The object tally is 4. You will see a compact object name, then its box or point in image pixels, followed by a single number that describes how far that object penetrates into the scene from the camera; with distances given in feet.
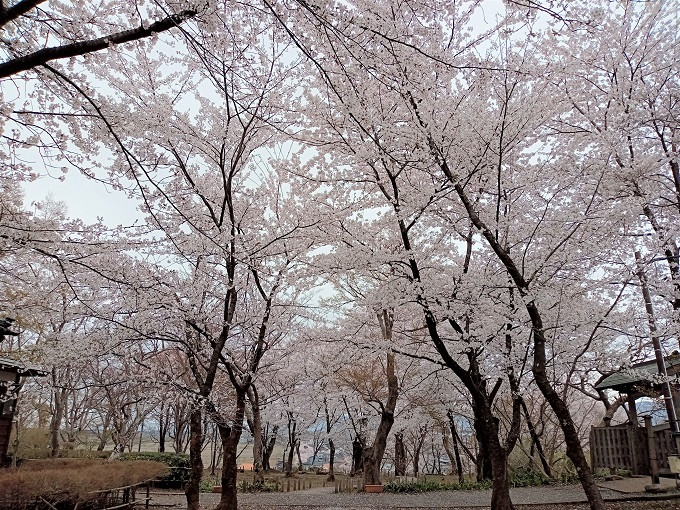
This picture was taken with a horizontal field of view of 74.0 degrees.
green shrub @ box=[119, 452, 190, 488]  48.01
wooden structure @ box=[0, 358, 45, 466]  29.91
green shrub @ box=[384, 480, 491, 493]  44.60
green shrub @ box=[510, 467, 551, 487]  43.60
